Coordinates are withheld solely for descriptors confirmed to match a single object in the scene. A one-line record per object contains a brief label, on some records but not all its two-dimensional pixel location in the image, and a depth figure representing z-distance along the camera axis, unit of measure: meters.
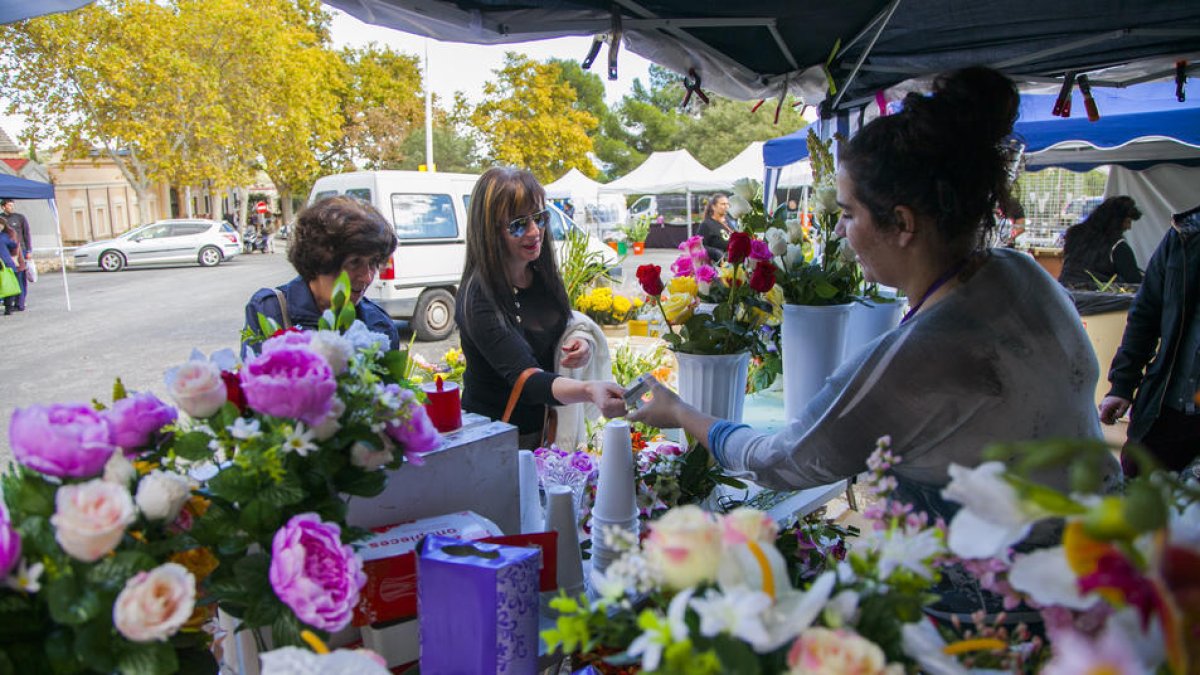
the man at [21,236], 11.15
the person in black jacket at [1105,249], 5.64
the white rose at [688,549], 0.56
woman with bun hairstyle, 1.12
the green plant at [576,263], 7.71
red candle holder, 1.28
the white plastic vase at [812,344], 2.04
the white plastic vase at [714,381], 1.77
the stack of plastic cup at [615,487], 1.33
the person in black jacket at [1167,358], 2.63
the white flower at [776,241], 1.94
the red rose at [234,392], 0.86
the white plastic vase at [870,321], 2.41
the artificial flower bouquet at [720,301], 1.73
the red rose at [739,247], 1.70
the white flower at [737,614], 0.52
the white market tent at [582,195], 21.52
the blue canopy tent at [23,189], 10.85
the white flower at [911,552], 0.62
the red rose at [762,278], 1.64
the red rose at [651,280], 1.71
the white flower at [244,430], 0.78
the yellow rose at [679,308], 1.76
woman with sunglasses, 2.15
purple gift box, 0.92
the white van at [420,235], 8.62
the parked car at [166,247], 18.33
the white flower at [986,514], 0.52
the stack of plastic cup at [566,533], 1.25
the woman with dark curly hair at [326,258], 2.17
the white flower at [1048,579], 0.51
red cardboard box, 1.02
